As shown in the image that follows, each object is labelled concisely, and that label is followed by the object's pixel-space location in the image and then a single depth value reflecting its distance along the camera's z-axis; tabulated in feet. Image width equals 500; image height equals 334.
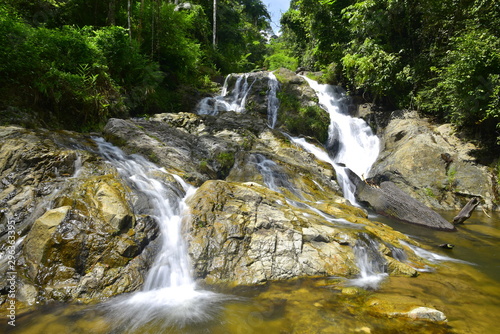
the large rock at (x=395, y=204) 23.21
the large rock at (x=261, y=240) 13.24
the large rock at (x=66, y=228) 11.11
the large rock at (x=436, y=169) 30.12
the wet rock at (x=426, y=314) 9.46
